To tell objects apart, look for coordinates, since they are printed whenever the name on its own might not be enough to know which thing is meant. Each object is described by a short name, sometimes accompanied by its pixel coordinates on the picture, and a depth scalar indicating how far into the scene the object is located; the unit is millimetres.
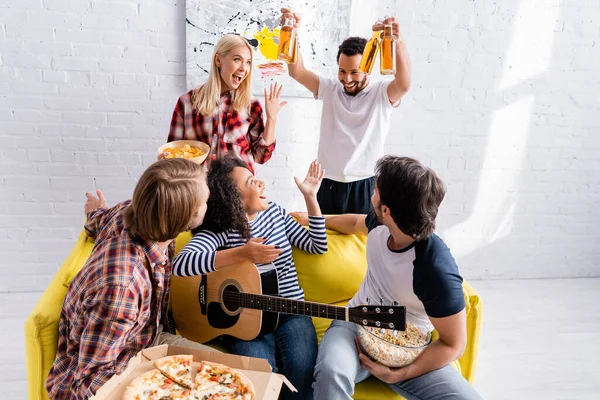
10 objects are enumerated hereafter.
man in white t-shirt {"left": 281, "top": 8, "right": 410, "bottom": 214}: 2539
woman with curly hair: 1845
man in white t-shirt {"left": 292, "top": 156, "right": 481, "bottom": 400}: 1607
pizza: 1396
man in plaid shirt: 1438
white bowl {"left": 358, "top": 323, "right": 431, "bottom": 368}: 1659
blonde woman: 2418
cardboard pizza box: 1406
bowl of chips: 2162
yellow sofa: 1647
